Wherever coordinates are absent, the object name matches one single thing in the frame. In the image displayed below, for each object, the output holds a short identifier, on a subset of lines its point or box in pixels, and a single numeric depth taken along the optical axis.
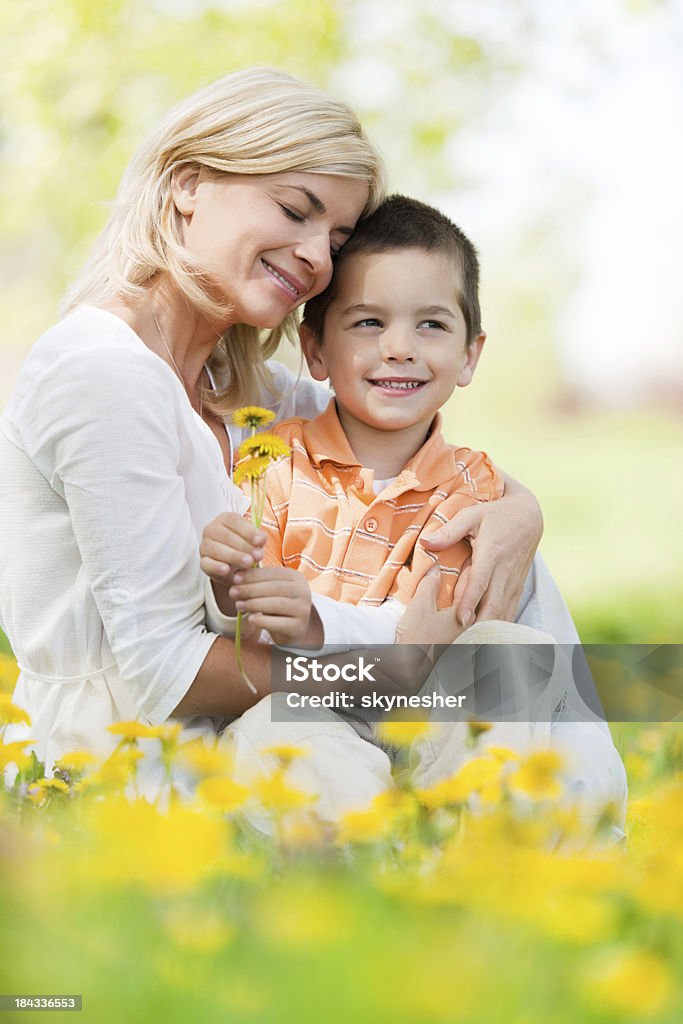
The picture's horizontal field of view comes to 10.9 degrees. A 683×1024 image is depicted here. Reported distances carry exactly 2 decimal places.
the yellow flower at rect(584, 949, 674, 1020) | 1.81
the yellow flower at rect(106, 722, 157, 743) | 2.62
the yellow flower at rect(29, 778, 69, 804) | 2.68
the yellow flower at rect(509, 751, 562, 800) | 2.56
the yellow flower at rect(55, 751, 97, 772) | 2.68
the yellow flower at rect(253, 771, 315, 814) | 2.55
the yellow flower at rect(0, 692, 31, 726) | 2.72
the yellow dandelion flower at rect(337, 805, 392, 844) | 2.55
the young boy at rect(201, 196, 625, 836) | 2.90
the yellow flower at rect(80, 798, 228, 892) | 2.08
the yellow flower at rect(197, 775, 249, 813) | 2.55
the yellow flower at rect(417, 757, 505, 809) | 2.60
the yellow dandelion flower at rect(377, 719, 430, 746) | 2.72
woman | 2.78
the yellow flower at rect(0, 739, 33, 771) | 2.67
